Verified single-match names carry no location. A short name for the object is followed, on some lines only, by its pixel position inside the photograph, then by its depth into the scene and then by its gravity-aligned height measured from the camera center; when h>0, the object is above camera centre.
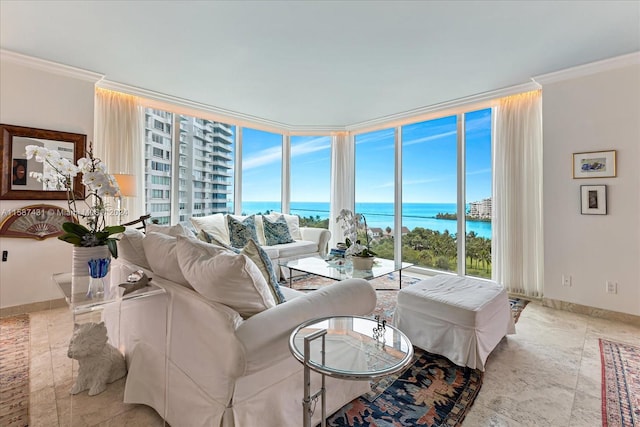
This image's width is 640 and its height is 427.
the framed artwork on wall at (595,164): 2.93 +0.56
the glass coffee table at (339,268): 2.99 -0.58
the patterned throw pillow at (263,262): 1.67 -0.27
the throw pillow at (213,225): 4.01 -0.13
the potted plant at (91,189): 1.54 +0.13
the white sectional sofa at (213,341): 1.20 -0.59
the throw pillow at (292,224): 5.03 -0.14
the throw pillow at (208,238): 2.12 -0.17
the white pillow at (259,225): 4.50 -0.14
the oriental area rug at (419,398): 1.56 -1.09
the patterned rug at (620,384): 1.60 -1.09
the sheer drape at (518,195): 3.53 +0.28
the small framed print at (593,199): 2.97 +0.19
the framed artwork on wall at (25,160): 2.93 +0.58
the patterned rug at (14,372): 1.62 -1.07
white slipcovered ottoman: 1.98 -0.75
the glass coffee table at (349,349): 1.03 -0.56
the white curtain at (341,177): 5.71 +0.78
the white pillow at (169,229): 1.95 -0.09
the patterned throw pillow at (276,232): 4.57 -0.25
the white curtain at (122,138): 3.55 +0.99
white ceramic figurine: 1.60 -0.86
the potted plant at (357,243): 3.18 -0.32
